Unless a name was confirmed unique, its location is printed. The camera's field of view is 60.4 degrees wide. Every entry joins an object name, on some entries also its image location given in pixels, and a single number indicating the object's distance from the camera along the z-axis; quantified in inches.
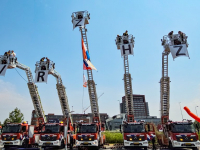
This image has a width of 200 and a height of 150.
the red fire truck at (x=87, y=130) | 604.1
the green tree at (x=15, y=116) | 1461.6
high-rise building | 5753.0
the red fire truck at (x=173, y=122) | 557.9
